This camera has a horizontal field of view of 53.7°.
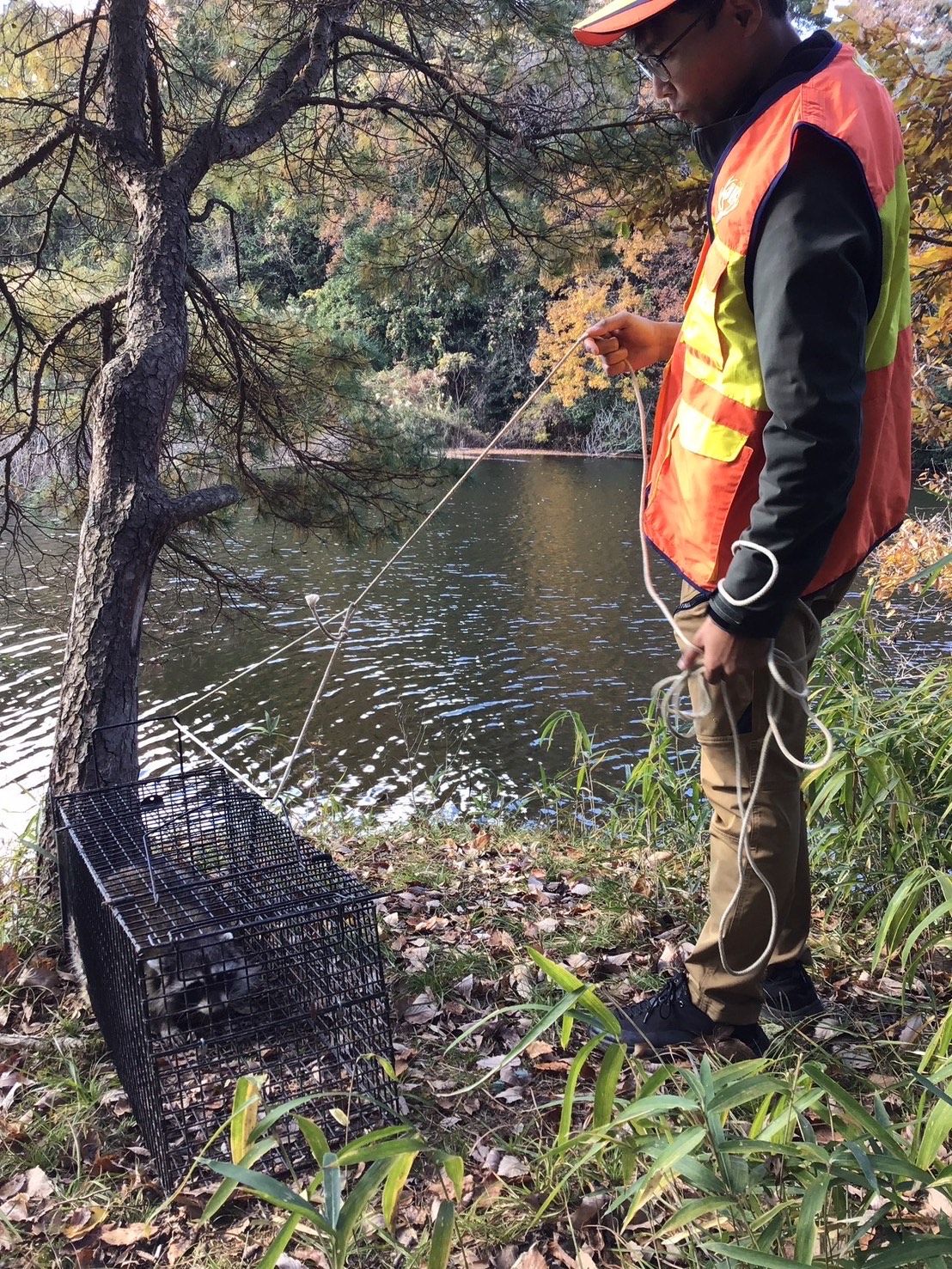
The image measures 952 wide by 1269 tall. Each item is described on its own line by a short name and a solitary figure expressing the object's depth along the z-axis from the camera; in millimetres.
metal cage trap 1826
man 1375
